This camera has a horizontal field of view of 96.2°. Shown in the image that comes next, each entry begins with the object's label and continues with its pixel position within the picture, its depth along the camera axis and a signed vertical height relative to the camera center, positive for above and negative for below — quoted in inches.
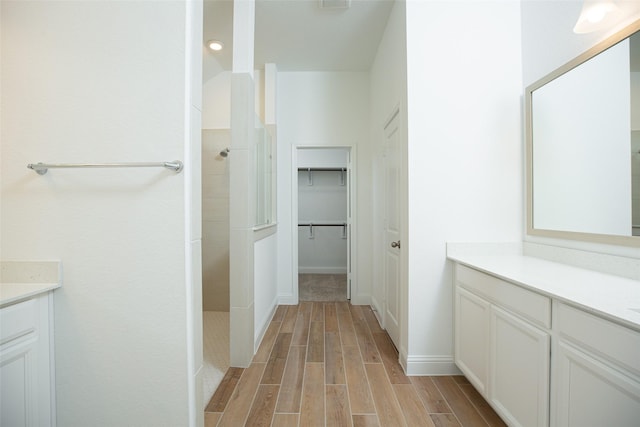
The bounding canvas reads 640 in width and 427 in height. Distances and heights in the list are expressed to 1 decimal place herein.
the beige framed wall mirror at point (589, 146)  51.8 +13.7
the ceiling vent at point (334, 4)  97.6 +71.6
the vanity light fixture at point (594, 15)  55.1 +39.2
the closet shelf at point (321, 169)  217.2 +32.4
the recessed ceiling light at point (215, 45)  120.4 +71.5
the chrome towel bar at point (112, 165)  42.4 +7.1
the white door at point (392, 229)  96.9 -6.7
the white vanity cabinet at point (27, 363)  38.4 -21.4
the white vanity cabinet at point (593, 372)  33.6 -20.9
